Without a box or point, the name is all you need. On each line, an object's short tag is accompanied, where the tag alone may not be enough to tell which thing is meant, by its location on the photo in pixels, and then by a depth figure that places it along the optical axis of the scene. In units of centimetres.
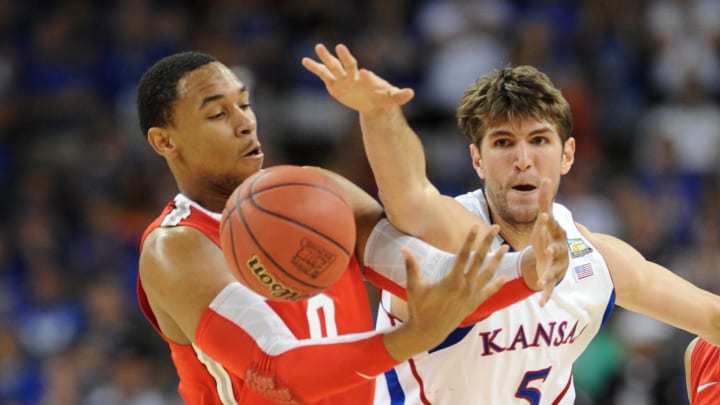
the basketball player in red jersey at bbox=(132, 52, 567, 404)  791
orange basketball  808
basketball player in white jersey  997
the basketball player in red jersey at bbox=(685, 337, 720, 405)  1110
